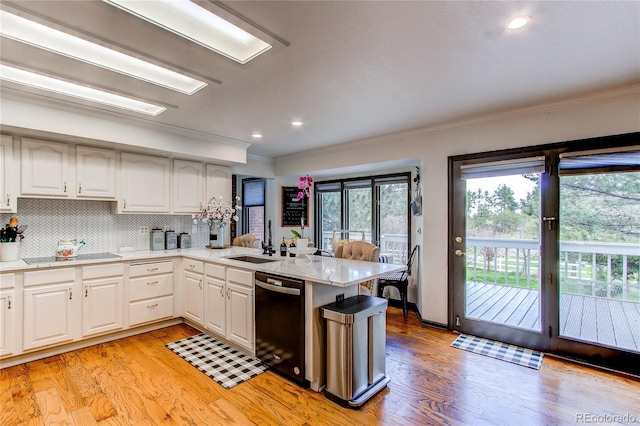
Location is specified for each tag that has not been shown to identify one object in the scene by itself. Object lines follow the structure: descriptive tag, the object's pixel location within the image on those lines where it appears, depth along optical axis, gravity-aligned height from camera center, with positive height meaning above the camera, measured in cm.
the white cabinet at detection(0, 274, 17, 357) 270 -93
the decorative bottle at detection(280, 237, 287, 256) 355 -42
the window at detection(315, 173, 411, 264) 496 +3
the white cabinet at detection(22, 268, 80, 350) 283 -91
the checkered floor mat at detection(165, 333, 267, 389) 257 -138
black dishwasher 239 -93
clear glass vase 452 -28
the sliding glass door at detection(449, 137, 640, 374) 273 -38
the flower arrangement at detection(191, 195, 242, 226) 448 +3
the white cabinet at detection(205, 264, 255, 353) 286 -92
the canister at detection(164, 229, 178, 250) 426 -36
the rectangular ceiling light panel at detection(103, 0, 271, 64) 166 +115
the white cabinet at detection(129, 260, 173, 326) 349 -92
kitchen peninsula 235 -66
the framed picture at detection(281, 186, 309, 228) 601 +12
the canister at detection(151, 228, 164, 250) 417 -34
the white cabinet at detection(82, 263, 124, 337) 316 -91
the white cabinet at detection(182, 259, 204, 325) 350 -91
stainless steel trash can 217 -102
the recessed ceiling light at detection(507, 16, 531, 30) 169 +109
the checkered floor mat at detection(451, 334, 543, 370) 287 -140
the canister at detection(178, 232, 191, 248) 441 -38
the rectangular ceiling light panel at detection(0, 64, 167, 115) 247 +114
